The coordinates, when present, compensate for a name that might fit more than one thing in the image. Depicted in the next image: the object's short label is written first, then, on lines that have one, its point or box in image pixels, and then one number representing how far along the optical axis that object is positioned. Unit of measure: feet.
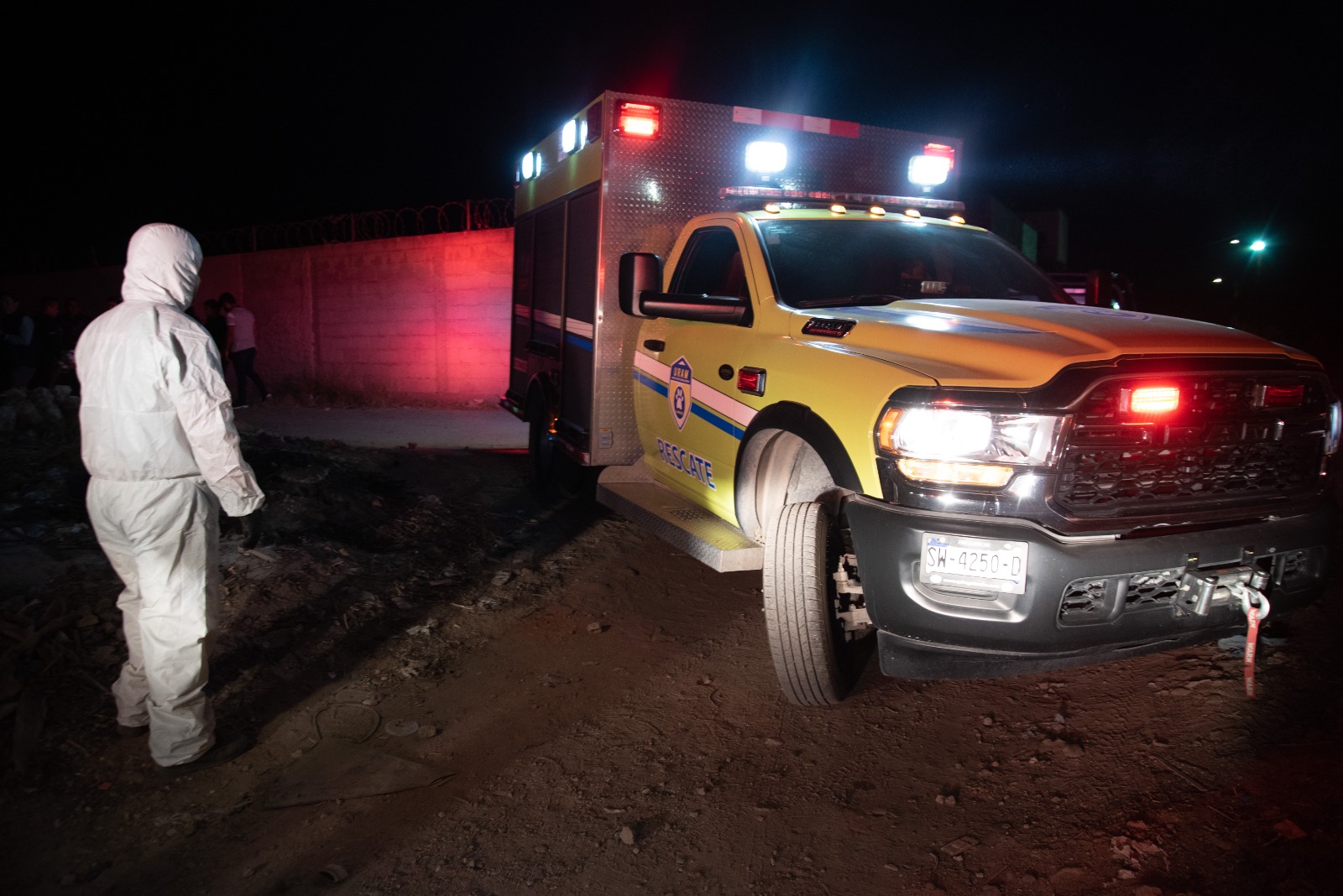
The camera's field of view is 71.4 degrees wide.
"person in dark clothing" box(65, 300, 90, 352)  44.16
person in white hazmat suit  10.18
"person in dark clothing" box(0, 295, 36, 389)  36.22
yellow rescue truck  9.30
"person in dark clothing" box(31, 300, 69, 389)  38.99
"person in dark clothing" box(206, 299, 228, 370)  40.91
